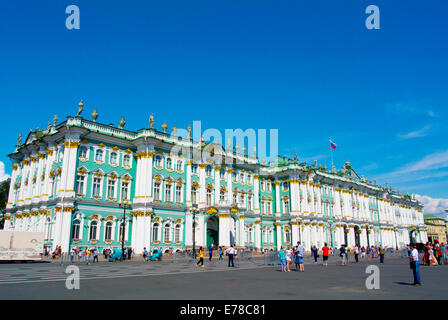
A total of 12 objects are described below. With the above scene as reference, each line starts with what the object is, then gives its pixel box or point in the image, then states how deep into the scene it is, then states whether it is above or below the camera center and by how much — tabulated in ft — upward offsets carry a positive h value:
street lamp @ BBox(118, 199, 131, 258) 139.78 +13.49
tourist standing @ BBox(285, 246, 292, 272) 78.12 -4.03
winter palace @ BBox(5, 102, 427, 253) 136.98 +21.40
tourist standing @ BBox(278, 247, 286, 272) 80.33 -4.03
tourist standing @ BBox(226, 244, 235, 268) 92.86 -3.26
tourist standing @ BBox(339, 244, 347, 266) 106.11 -4.24
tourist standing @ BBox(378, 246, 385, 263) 124.26 -5.52
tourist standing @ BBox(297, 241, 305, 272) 78.95 -3.78
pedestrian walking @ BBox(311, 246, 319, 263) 119.78 -4.27
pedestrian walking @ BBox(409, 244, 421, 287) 49.81 -3.55
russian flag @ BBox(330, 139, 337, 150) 243.42 +61.90
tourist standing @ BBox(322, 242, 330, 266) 97.25 -3.63
